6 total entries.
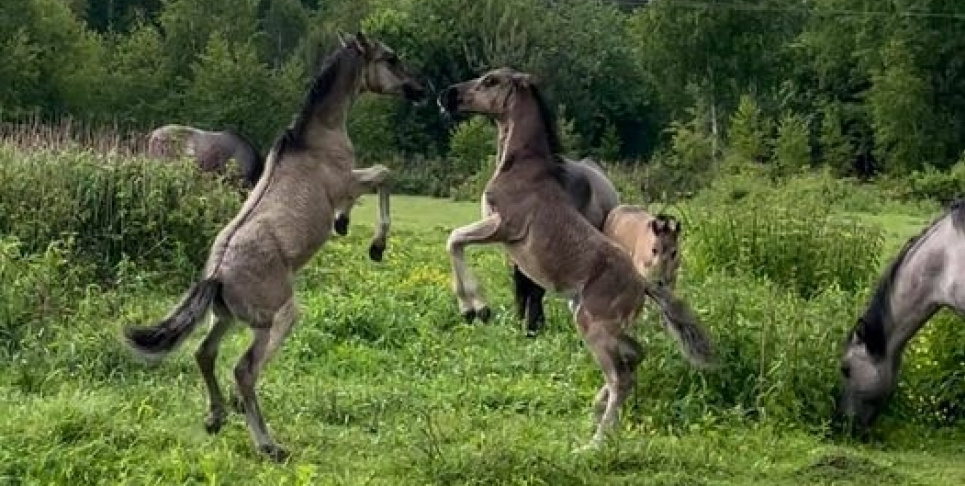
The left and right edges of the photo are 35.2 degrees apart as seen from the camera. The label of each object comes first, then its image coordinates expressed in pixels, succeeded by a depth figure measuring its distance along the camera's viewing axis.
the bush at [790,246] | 13.15
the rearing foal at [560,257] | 8.71
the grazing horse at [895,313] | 8.99
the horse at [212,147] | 19.21
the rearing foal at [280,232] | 8.11
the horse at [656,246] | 11.67
